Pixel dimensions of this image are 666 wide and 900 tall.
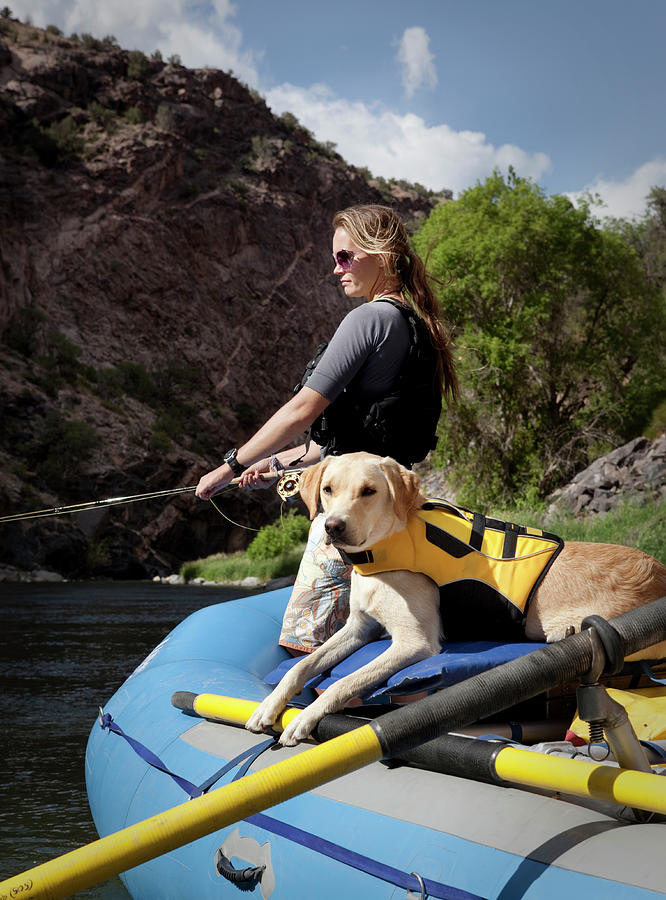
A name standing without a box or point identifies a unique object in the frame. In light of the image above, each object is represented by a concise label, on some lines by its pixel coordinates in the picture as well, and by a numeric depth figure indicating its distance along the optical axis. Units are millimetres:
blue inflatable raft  1811
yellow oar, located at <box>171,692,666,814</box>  1708
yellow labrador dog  2850
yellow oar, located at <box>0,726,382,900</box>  1653
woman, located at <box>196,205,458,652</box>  3320
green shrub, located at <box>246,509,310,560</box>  33094
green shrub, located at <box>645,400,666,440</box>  24844
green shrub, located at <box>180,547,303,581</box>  30656
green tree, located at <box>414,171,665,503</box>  25031
